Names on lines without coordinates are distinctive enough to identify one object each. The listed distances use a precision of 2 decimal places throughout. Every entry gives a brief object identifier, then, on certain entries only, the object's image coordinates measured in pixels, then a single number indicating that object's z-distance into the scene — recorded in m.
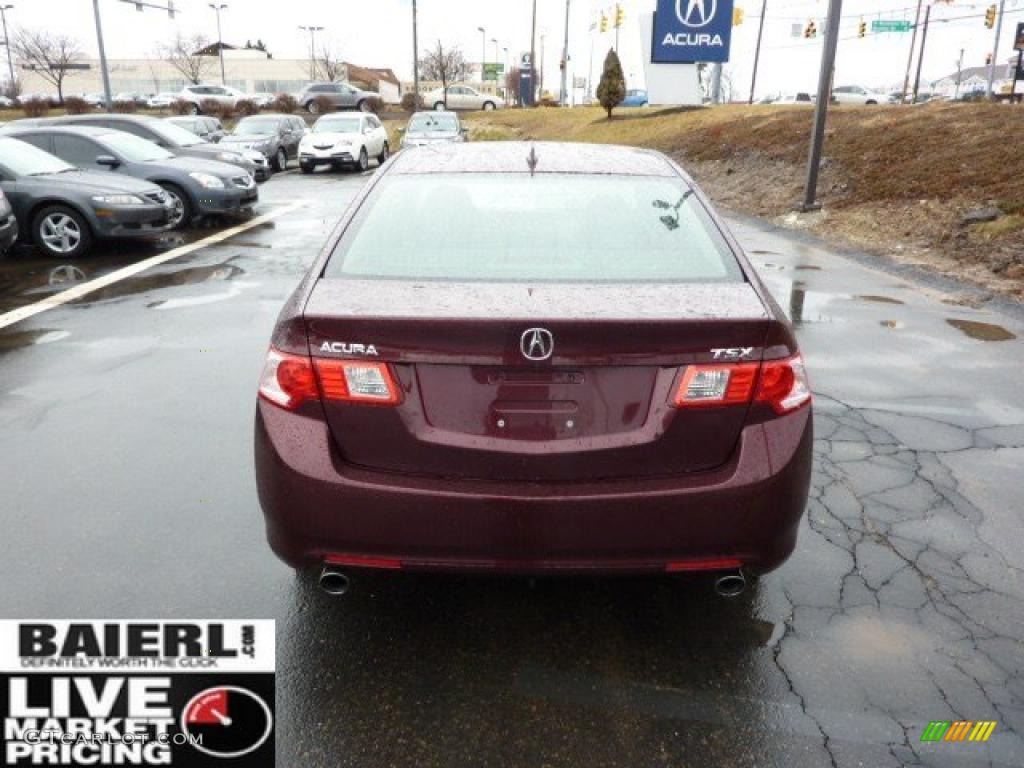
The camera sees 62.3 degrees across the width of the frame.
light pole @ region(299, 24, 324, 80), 90.00
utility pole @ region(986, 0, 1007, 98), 55.65
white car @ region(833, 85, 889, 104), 53.59
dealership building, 101.12
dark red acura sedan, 2.45
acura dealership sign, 30.52
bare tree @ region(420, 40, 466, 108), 84.12
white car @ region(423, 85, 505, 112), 57.94
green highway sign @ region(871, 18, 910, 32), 55.94
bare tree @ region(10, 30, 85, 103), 74.88
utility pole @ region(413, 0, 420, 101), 49.25
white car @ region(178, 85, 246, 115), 51.06
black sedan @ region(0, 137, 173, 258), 10.50
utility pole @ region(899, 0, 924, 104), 64.36
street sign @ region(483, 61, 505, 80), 94.31
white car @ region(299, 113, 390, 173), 23.14
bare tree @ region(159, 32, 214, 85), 91.12
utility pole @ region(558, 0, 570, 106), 61.75
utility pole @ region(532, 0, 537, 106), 59.58
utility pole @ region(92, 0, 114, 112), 34.31
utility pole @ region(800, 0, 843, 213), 13.05
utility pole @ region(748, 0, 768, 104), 63.12
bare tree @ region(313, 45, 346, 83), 89.38
